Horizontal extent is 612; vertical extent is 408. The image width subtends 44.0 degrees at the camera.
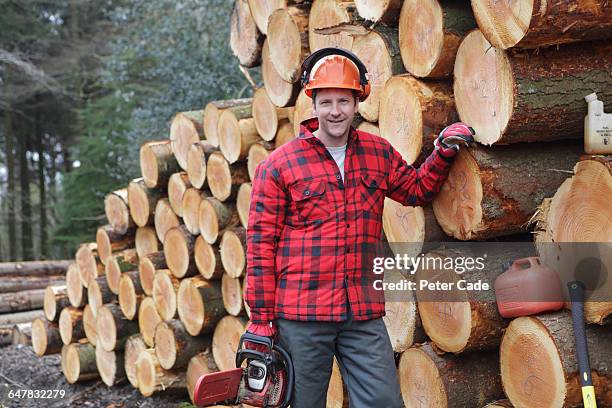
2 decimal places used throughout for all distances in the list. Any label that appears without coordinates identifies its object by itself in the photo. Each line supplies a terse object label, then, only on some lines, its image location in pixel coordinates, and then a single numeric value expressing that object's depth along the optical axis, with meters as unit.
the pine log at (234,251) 5.09
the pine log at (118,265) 6.41
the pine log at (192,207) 5.55
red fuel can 3.04
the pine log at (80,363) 6.69
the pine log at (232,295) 5.27
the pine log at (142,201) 6.16
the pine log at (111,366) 6.45
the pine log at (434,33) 3.39
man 3.14
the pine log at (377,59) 3.82
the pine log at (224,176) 5.26
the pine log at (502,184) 3.24
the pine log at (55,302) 7.16
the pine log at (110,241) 6.52
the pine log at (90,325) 6.73
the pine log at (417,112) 3.48
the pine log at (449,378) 3.48
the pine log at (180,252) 5.64
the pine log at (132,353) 6.18
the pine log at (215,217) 5.29
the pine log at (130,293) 6.19
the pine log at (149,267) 5.99
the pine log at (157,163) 6.02
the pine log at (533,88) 3.05
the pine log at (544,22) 2.79
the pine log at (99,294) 6.54
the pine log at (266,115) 4.95
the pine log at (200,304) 5.48
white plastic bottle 3.05
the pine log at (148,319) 6.00
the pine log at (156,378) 5.80
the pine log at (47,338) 7.20
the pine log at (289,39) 4.52
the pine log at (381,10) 3.76
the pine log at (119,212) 6.44
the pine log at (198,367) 5.55
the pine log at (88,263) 6.67
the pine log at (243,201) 5.15
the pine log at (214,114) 5.46
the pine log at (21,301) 8.88
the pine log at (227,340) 5.34
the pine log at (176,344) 5.65
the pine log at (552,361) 2.90
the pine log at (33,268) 9.69
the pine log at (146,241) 6.27
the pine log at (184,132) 5.78
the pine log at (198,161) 5.49
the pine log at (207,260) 5.40
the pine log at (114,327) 6.34
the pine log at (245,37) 5.16
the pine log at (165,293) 5.75
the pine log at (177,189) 5.75
